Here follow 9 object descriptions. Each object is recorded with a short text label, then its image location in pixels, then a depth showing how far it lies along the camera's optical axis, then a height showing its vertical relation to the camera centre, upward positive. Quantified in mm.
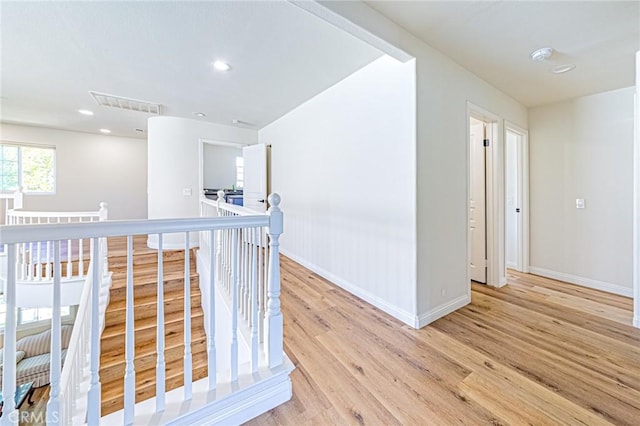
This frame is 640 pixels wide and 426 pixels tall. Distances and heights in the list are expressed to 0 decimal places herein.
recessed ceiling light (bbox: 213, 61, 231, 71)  2676 +1537
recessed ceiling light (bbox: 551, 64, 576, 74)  2568 +1439
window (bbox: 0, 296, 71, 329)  3729 -1566
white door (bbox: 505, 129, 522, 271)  3793 +160
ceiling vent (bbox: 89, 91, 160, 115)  3639 +1634
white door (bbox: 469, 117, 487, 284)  3264 +121
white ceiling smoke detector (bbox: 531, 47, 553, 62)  2281 +1417
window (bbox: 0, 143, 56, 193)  5215 +926
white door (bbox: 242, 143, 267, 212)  4867 +693
